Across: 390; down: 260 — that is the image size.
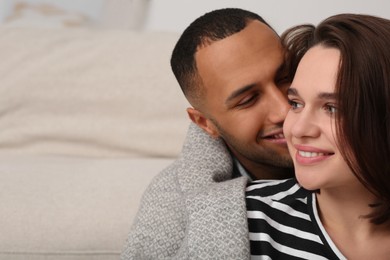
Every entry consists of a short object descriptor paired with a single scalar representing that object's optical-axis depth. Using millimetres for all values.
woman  1351
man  1559
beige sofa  2100
